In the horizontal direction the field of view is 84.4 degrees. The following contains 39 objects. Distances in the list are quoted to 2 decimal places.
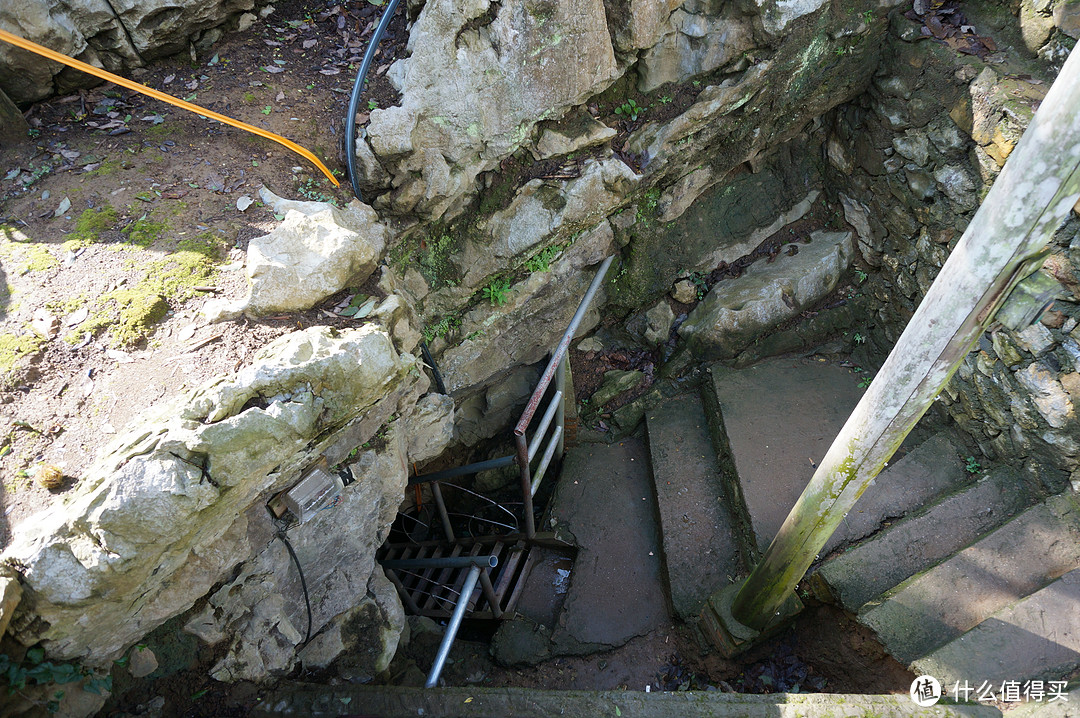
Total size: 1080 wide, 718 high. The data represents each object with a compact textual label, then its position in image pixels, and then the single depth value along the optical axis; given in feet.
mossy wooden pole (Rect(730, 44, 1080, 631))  5.89
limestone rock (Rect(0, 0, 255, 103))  10.93
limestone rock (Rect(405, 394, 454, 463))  13.23
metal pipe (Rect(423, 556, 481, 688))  11.10
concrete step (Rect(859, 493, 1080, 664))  11.00
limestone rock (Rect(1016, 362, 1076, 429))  11.51
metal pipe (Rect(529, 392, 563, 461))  13.79
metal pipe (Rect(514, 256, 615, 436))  12.44
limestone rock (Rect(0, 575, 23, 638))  6.30
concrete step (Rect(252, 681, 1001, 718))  9.49
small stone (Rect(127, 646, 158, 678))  8.97
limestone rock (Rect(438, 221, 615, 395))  15.11
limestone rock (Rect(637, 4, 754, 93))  13.91
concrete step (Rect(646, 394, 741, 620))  13.69
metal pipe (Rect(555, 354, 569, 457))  15.52
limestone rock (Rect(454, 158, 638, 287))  14.05
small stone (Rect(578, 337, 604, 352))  18.40
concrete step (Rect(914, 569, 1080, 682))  10.00
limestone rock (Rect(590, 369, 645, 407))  17.95
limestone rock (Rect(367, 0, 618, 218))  11.61
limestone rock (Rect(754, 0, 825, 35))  13.58
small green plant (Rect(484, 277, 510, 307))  14.78
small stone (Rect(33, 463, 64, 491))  7.38
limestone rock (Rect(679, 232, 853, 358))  16.65
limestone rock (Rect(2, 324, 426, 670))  6.70
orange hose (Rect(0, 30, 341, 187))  10.54
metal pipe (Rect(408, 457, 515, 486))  14.19
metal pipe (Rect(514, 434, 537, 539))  12.63
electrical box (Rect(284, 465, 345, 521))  9.64
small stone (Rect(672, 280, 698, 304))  17.57
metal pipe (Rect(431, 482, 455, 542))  15.93
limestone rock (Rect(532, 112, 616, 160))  13.74
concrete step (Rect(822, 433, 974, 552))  13.12
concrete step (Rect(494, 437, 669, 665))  14.03
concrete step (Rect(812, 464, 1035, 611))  12.01
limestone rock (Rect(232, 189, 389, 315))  9.22
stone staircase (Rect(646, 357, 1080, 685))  10.48
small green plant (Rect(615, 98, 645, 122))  14.58
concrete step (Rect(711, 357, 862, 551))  13.85
